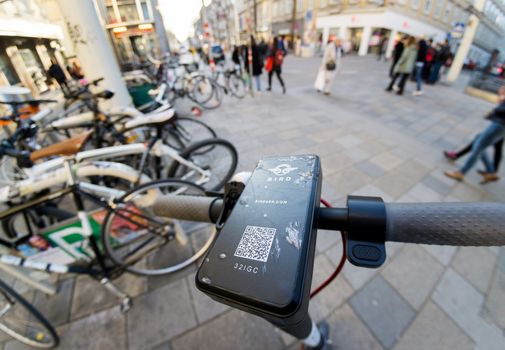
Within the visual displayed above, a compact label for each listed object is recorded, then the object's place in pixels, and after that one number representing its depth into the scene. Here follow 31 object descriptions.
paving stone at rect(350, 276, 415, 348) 1.60
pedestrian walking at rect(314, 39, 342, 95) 6.56
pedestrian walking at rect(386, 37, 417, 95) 6.52
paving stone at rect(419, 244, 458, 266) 2.08
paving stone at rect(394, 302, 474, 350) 1.52
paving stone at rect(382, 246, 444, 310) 1.82
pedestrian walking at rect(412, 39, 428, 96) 7.35
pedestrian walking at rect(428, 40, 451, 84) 8.92
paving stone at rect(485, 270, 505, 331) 1.63
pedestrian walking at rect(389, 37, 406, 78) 7.71
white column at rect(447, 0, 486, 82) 7.94
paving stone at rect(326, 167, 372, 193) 3.05
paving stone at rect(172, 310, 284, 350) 1.58
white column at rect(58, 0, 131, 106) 2.96
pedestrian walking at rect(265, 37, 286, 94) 7.26
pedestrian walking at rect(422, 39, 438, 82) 8.42
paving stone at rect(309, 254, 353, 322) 1.74
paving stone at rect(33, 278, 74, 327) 1.80
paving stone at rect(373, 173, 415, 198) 2.99
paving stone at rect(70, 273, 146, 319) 1.84
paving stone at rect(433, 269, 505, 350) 1.53
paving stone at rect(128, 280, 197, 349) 1.65
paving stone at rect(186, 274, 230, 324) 1.75
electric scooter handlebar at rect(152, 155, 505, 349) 0.37
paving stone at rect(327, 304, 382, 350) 1.55
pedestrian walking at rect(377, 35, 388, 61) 18.19
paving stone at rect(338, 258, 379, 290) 1.91
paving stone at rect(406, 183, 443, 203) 2.88
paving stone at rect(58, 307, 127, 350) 1.62
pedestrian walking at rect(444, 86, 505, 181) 2.74
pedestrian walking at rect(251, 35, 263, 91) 7.36
